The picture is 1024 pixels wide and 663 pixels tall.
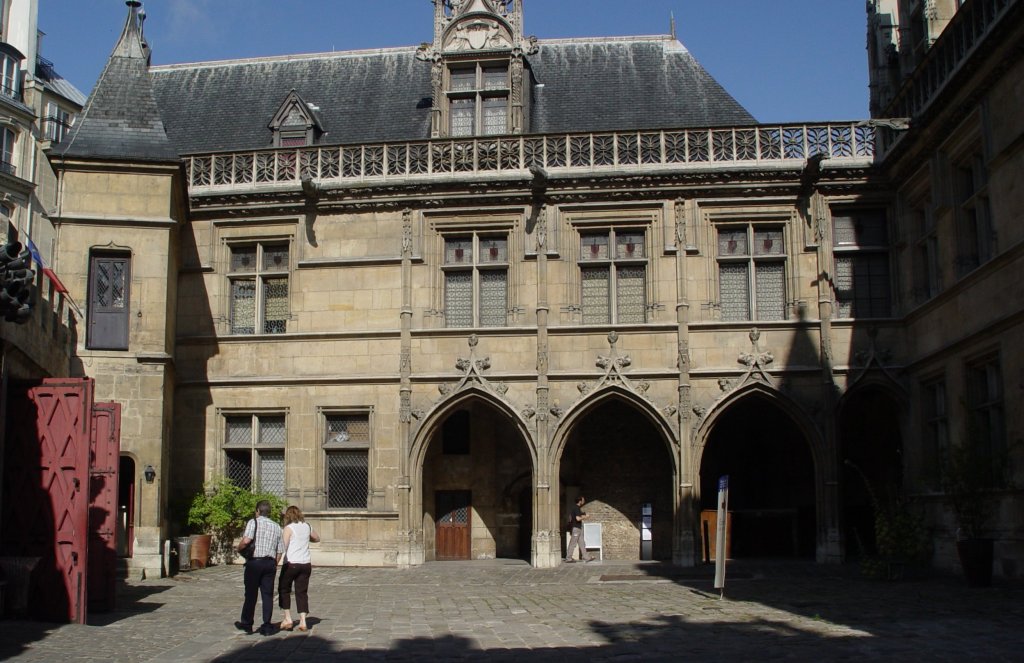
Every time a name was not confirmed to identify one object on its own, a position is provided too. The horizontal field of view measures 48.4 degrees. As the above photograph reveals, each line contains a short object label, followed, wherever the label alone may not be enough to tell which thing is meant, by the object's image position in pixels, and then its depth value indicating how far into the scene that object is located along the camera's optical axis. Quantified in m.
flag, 14.03
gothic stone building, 19.45
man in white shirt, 11.55
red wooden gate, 12.27
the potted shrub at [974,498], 14.78
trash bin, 19.31
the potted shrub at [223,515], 19.97
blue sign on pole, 13.86
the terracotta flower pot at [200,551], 19.55
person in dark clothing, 20.98
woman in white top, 11.61
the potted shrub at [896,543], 16.14
